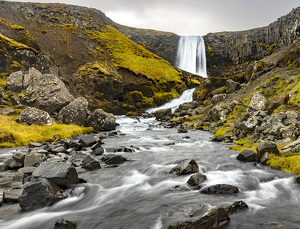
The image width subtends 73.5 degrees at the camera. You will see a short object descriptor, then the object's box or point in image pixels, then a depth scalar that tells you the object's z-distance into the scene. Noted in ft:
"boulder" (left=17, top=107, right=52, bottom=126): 83.66
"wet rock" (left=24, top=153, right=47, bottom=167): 42.71
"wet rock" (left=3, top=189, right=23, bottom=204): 27.63
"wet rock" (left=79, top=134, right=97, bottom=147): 65.92
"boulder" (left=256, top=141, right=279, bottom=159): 41.91
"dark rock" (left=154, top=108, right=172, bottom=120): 157.61
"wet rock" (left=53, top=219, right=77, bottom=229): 19.80
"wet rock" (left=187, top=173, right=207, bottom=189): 31.98
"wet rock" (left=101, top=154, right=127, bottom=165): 47.78
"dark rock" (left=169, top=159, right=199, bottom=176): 37.70
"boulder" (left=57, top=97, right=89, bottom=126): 99.33
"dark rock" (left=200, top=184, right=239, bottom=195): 28.78
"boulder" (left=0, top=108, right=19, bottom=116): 86.79
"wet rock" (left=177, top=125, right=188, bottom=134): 95.30
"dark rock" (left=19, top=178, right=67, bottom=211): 26.00
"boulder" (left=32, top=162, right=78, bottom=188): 31.04
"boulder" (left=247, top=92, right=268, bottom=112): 80.02
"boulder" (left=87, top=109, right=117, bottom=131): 102.47
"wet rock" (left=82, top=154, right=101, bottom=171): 43.09
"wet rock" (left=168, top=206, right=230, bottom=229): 18.49
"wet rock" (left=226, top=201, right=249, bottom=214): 22.96
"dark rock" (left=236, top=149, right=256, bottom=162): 43.80
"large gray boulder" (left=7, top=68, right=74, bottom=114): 103.09
